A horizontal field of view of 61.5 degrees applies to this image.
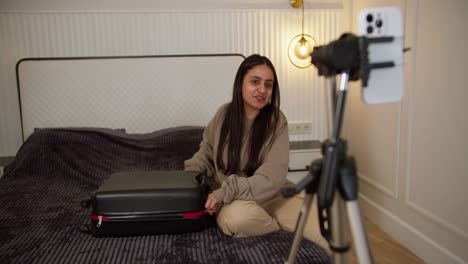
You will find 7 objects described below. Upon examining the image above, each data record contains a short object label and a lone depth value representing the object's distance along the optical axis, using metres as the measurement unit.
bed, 1.43
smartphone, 0.88
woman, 1.59
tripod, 0.86
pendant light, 2.96
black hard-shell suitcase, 1.54
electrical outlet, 3.13
